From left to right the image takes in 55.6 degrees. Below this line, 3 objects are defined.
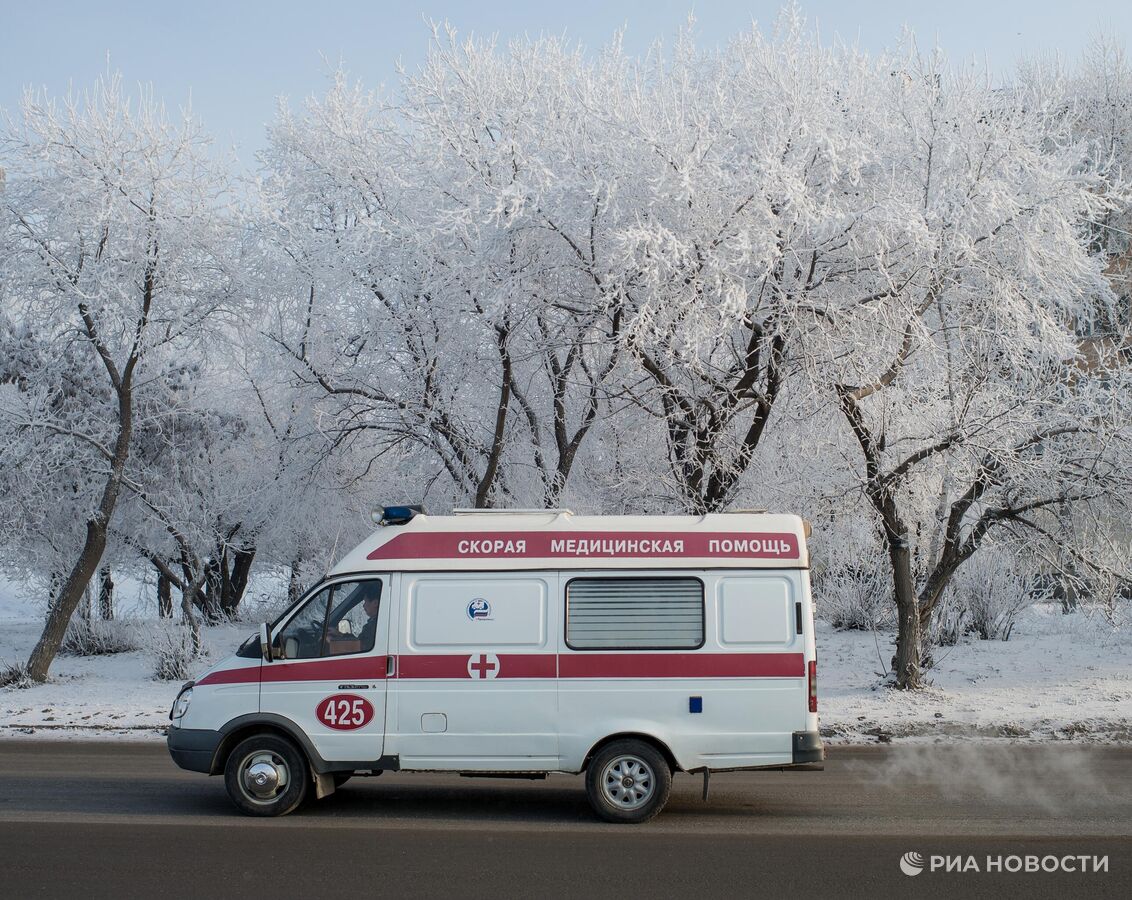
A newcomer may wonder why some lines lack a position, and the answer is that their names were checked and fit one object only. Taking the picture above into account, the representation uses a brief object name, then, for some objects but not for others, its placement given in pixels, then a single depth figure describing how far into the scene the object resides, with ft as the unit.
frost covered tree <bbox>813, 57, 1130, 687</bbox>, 46.88
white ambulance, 27.96
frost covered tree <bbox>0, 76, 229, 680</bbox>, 57.47
